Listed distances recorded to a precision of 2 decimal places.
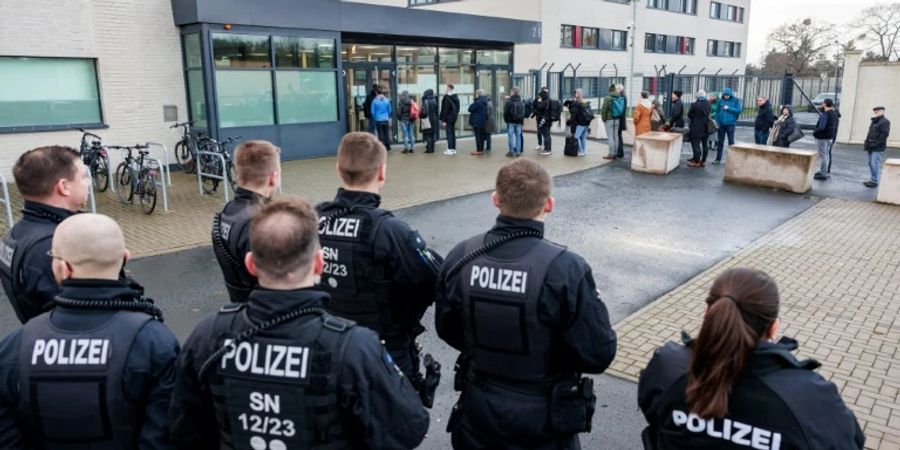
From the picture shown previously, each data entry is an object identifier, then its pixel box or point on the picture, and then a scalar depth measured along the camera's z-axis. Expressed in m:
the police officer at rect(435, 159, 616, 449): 2.82
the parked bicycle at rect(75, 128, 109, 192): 12.33
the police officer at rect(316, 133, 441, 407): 3.29
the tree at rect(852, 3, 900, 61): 51.44
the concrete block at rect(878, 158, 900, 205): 11.81
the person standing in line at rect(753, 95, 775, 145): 15.92
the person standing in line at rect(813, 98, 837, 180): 13.69
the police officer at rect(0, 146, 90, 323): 3.15
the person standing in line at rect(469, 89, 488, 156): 16.81
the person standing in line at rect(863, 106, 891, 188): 13.03
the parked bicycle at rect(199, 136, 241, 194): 12.49
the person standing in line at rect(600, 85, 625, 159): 16.12
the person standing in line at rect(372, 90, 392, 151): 17.15
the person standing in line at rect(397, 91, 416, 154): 17.47
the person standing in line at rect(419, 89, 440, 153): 17.67
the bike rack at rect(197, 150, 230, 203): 11.40
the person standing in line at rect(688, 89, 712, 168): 15.20
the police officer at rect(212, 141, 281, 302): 3.89
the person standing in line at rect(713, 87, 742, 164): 15.45
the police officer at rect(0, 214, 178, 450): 2.21
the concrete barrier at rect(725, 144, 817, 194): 12.77
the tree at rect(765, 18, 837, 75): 57.72
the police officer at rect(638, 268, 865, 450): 2.00
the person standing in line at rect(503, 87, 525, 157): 16.25
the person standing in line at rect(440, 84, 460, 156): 17.17
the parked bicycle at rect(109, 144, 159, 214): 10.59
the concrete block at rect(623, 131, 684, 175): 14.73
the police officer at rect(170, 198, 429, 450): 2.02
